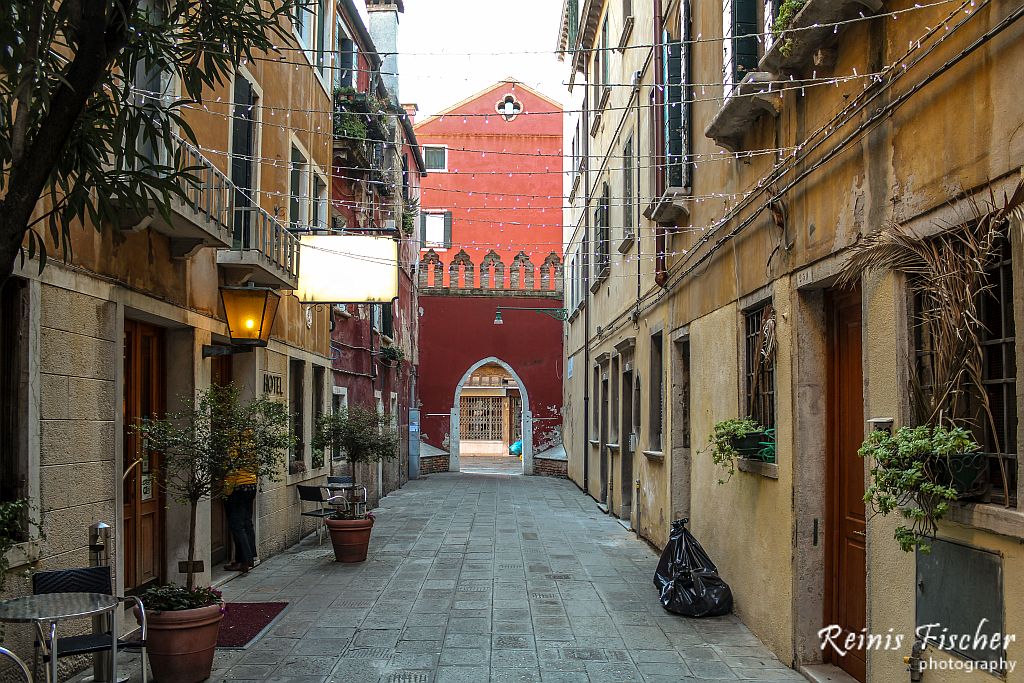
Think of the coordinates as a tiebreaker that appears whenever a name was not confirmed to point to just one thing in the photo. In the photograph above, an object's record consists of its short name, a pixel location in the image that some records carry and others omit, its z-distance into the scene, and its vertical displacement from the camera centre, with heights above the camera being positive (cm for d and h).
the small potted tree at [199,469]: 570 -62
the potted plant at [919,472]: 386 -41
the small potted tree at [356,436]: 1340 -79
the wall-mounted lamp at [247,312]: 931 +73
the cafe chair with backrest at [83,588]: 486 -113
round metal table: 428 -108
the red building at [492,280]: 3039 +337
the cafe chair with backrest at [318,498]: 1138 -143
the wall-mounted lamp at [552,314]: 2988 +221
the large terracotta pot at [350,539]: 1059 -179
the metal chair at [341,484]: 1276 -143
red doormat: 695 -195
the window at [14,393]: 536 -4
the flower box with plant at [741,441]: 704 -49
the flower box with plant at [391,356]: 2092 +62
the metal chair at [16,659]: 390 -116
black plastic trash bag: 770 -172
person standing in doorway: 978 -147
